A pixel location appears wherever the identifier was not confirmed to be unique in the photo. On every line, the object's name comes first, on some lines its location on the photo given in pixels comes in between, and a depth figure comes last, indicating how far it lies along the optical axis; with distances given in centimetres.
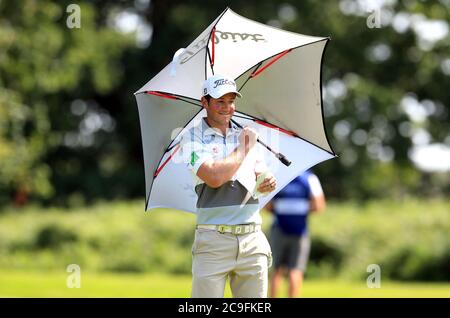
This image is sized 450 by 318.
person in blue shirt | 2005
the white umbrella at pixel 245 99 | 1189
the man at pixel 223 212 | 1077
